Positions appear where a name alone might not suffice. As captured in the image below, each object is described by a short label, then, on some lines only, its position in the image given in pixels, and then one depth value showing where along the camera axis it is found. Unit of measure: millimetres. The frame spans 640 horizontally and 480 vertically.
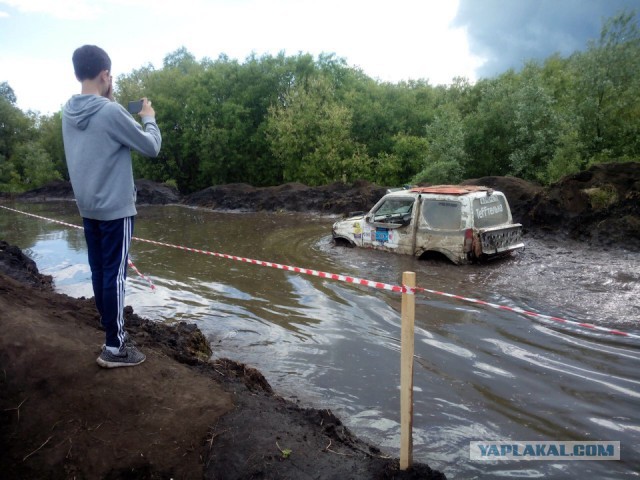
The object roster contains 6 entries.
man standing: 3311
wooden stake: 2742
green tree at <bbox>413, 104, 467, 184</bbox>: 21438
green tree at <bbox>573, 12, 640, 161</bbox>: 18828
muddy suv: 9000
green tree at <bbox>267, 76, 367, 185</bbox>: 30047
